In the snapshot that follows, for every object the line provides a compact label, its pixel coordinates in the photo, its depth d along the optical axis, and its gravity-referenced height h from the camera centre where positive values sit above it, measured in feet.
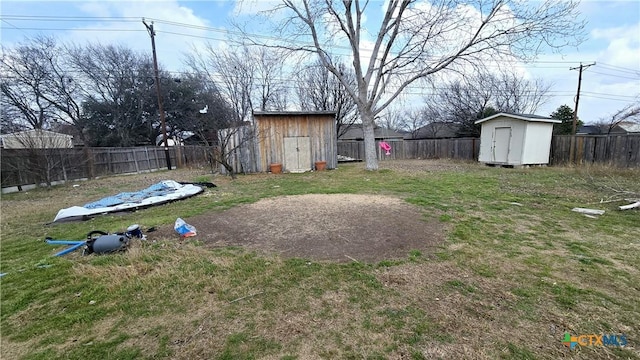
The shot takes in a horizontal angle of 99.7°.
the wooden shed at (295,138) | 37.22 +1.26
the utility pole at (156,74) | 43.16 +12.53
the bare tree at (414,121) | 100.68 +9.01
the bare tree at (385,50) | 30.73 +11.24
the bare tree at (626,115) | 50.06 +4.14
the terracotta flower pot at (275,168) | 37.52 -2.76
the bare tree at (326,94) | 64.90 +12.93
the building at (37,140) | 29.86 +1.80
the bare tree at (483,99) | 65.98 +10.67
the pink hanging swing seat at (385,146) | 59.16 -0.36
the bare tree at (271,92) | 63.04 +13.91
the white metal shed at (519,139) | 36.91 +0.20
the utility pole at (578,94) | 53.73 +8.76
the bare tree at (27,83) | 53.88 +15.17
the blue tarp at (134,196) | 18.34 -3.30
